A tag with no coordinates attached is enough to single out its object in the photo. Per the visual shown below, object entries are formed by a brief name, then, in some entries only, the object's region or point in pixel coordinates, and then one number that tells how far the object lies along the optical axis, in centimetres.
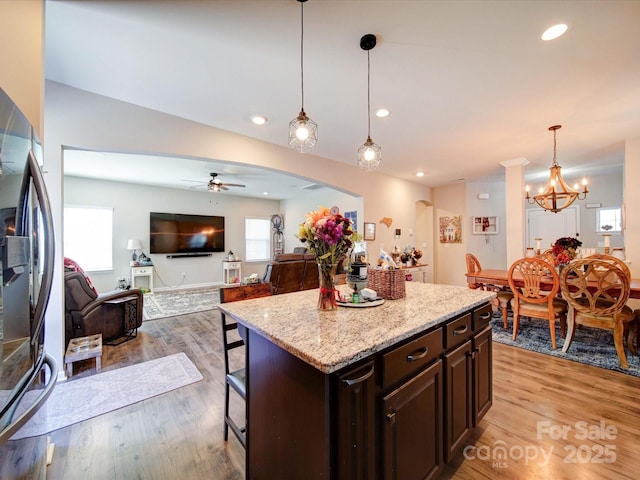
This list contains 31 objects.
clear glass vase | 151
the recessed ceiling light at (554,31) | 174
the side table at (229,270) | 779
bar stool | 163
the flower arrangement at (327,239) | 141
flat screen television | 687
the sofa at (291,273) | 477
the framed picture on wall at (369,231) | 519
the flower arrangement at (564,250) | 327
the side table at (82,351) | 269
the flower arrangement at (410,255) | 581
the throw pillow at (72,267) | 348
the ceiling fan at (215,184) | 561
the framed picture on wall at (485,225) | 637
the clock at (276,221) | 895
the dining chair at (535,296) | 313
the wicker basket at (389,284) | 181
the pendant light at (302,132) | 192
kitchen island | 96
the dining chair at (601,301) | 266
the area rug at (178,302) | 493
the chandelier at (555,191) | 352
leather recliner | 325
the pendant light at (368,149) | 188
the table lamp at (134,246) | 643
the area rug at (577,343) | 276
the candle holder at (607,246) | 350
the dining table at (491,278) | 334
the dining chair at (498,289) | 370
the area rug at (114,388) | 212
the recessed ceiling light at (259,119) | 305
